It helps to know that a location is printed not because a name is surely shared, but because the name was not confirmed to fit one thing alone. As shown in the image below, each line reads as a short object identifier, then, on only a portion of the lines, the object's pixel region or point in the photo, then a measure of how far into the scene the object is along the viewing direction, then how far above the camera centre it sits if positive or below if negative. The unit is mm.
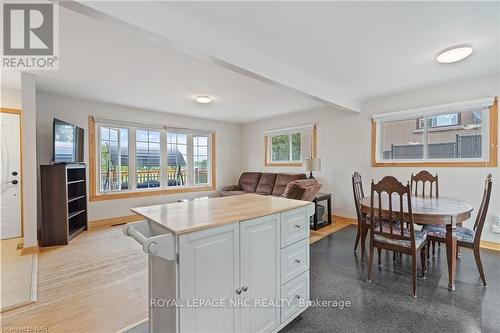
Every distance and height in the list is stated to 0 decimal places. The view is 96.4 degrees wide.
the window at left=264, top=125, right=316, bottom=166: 5457 +497
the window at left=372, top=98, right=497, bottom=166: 3262 +457
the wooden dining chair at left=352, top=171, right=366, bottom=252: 2795 -488
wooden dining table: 2104 -506
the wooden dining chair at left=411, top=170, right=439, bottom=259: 3088 -216
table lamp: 4699 -3
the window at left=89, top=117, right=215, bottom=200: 4523 +123
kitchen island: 1167 -619
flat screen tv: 3408 +378
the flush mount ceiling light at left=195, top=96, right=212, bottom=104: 4090 +1215
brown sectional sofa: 3734 -465
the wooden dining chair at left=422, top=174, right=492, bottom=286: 2223 -760
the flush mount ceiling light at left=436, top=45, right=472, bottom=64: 2417 +1229
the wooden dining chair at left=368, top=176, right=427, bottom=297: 2105 -711
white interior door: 3729 -179
